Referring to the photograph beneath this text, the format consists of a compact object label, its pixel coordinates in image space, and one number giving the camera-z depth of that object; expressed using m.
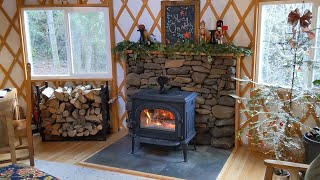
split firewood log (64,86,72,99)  3.91
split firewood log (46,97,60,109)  3.93
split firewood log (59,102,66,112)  3.93
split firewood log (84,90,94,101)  3.90
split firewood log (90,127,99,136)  3.93
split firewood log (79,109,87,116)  3.95
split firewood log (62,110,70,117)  3.94
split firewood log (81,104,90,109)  3.95
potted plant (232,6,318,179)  2.65
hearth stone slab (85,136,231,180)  3.02
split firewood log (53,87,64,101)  3.90
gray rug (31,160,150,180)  2.95
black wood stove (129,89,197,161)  3.25
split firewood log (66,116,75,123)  3.96
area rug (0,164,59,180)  2.02
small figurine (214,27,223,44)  3.45
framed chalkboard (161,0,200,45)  3.60
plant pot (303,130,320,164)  2.68
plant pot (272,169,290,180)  2.61
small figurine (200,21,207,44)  3.51
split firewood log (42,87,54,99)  3.98
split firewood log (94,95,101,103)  3.92
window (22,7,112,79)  4.08
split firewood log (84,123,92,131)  3.93
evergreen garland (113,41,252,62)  3.36
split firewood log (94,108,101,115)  3.94
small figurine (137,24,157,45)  3.77
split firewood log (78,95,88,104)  3.90
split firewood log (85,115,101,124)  3.94
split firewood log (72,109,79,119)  3.95
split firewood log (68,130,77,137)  3.91
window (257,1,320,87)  3.09
